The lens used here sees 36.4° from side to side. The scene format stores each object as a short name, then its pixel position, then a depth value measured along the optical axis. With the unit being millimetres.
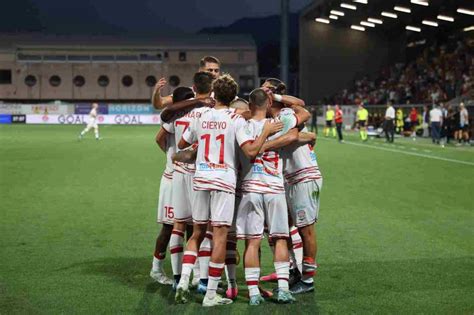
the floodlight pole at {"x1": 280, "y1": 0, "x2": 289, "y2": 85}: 38025
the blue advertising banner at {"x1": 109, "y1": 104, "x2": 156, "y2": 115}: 64188
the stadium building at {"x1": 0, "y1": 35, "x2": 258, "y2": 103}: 73938
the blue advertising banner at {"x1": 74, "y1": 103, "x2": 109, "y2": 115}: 63962
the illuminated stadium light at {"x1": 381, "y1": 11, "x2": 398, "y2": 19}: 51844
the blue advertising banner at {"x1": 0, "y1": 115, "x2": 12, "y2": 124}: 61375
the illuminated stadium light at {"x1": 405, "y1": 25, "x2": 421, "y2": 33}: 57606
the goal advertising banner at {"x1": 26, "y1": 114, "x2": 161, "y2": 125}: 61125
